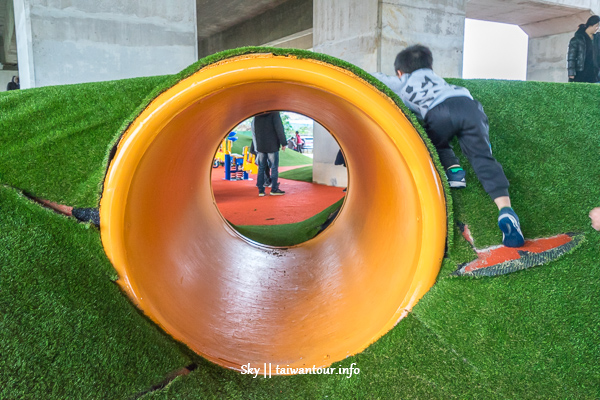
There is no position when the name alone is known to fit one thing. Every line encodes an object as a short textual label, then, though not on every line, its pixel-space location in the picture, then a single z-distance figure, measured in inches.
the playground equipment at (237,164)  310.1
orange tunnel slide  55.1
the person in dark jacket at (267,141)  200.1
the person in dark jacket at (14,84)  289.5
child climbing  64.7
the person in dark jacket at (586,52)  169.8
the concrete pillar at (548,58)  325.3
